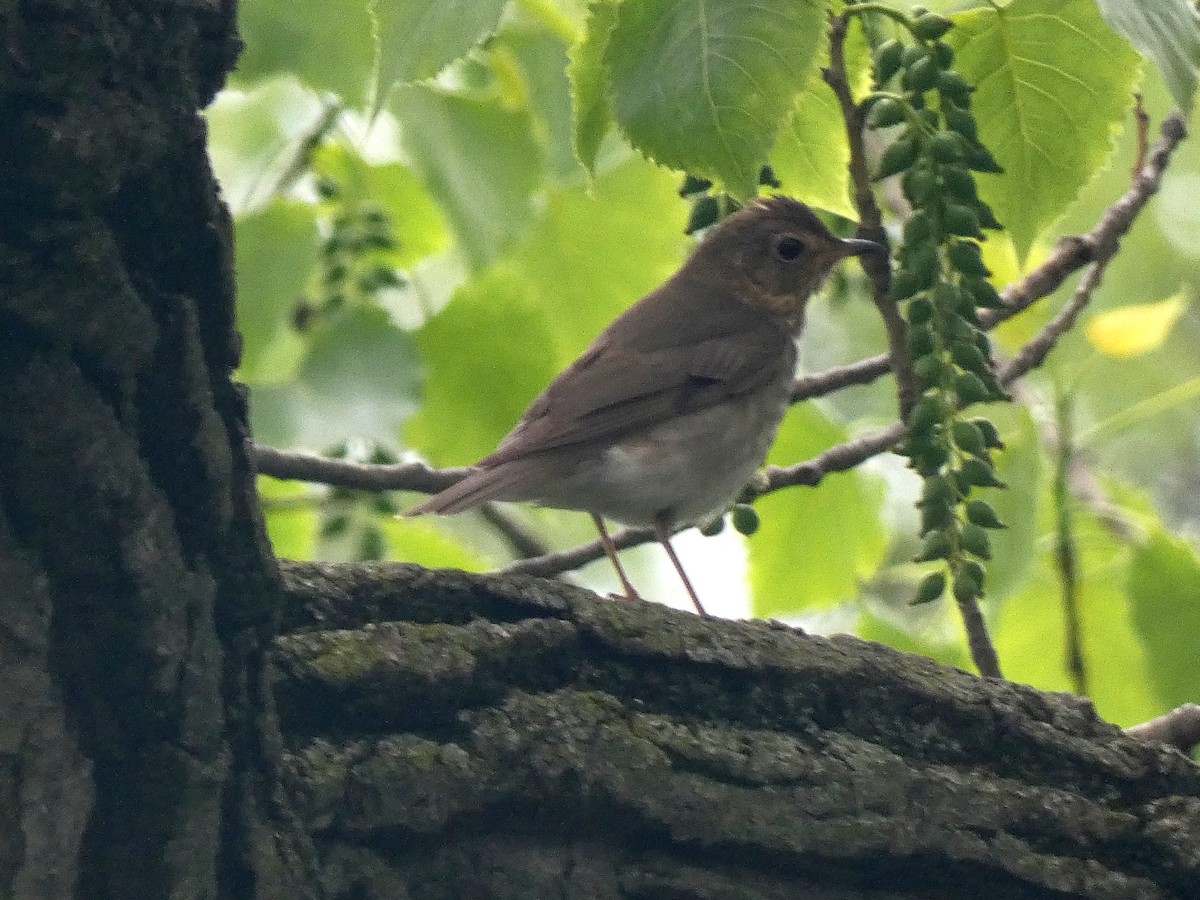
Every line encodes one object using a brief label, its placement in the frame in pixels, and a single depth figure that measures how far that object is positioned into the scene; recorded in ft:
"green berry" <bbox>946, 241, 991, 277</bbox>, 17.97
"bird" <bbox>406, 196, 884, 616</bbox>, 26.86
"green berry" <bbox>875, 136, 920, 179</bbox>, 17.92
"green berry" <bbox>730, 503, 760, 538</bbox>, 22.82
